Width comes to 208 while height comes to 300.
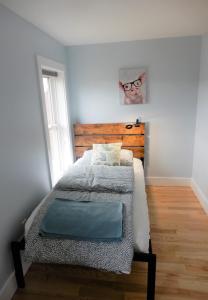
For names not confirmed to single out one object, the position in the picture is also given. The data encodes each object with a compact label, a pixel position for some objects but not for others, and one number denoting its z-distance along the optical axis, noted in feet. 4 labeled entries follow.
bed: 4.99
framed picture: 10.18
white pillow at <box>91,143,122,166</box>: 9.18
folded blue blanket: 5.05
